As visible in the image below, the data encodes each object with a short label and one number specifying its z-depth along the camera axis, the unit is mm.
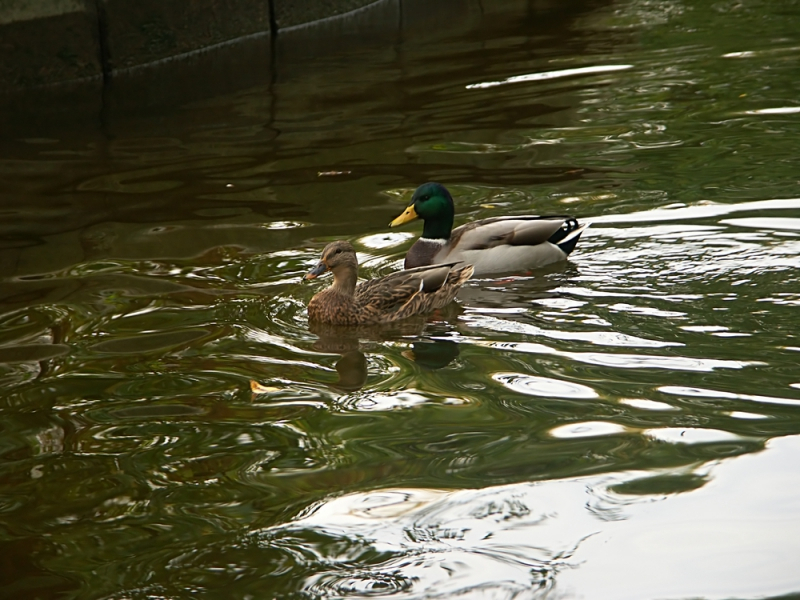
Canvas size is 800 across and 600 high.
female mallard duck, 13719
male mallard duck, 15094
